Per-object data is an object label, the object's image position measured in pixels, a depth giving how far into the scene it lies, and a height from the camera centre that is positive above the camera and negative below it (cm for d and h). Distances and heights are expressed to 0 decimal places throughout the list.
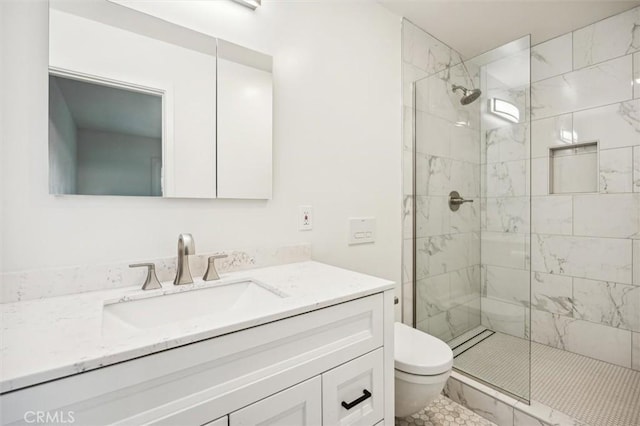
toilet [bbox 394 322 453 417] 125 -70
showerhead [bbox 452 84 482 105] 199 +79
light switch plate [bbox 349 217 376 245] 165 -10
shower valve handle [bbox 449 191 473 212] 208 +8
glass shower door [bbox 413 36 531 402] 193 +3
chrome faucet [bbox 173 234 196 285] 100 -16
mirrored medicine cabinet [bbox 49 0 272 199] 94 +37
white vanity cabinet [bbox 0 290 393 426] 54 -38
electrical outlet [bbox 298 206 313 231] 145 -3
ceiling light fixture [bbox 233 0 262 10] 124 +87
